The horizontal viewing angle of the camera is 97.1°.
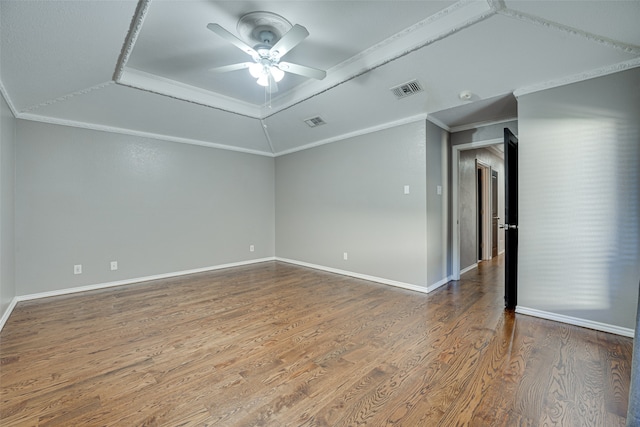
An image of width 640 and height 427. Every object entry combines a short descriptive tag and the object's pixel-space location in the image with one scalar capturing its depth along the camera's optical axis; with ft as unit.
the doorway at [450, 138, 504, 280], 14.05
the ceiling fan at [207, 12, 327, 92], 7.69
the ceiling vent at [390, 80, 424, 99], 10.42
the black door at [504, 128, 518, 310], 9.95
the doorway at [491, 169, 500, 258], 20.65
